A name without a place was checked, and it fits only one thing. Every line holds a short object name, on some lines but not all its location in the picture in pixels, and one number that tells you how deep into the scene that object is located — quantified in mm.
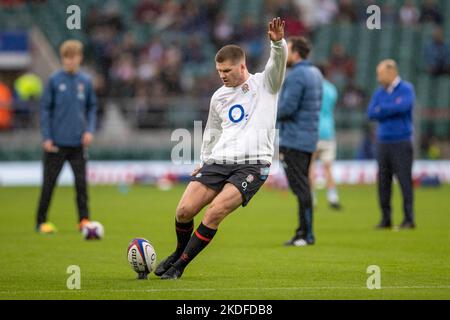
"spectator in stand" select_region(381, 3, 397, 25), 33812
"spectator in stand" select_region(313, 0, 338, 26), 33844
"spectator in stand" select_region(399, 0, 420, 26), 34000
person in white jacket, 9938
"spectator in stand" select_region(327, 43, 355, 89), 31344
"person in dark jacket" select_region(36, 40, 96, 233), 15133
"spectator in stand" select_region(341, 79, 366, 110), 30156
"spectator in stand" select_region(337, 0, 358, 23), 33906
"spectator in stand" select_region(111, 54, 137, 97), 30078
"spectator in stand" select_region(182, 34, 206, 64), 31797
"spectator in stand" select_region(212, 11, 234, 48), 32312
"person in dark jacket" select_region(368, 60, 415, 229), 15688
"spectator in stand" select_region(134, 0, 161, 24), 33469
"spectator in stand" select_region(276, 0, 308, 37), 32125
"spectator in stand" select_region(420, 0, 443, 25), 33781
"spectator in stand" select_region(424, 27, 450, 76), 32188
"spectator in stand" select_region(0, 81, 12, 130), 28375
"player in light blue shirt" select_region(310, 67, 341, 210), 19578
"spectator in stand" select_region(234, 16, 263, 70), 31672
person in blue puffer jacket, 13500
